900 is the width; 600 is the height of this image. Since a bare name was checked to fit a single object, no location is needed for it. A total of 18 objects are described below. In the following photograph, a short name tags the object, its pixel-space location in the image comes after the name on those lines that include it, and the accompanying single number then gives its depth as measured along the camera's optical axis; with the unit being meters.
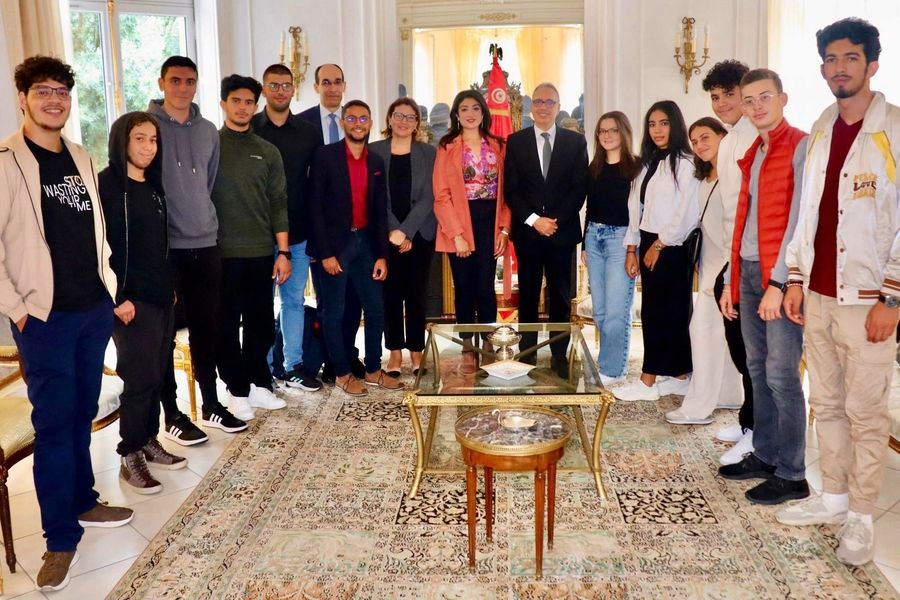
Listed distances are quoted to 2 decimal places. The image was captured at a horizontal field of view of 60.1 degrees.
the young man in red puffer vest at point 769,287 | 2.72
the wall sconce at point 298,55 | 6.25
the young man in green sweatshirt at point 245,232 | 3.76
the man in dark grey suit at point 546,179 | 4.26
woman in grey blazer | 4.31
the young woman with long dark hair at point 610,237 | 4.11
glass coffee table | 2.71
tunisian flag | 6.32
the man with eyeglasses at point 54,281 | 2.35
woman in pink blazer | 4.30
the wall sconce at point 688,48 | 6.09
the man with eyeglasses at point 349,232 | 4.14
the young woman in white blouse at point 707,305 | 3.54
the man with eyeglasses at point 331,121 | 4.51
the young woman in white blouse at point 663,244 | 3.78
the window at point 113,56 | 5.85
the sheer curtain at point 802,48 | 5.67
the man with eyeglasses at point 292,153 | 4.09
